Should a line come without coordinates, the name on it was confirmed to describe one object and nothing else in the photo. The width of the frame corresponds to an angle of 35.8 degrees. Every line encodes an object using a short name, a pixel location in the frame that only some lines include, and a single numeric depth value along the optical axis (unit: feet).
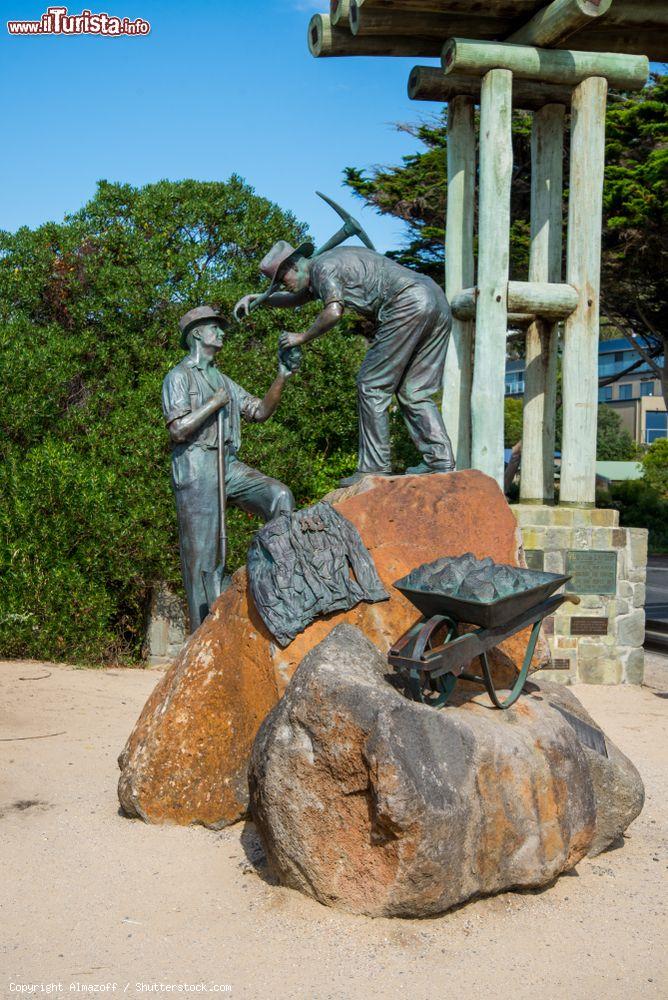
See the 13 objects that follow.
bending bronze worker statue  17.63
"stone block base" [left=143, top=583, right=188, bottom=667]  30.40
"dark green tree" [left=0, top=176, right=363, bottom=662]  28.86
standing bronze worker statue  18.06
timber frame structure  28.12
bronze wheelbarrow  13.23
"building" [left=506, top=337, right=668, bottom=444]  139.23
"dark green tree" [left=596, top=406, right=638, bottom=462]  110.32
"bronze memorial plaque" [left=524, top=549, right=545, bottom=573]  28.45
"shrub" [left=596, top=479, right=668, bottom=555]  65.92
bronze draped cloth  14.66
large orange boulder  14.83
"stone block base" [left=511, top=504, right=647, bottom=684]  28.68
